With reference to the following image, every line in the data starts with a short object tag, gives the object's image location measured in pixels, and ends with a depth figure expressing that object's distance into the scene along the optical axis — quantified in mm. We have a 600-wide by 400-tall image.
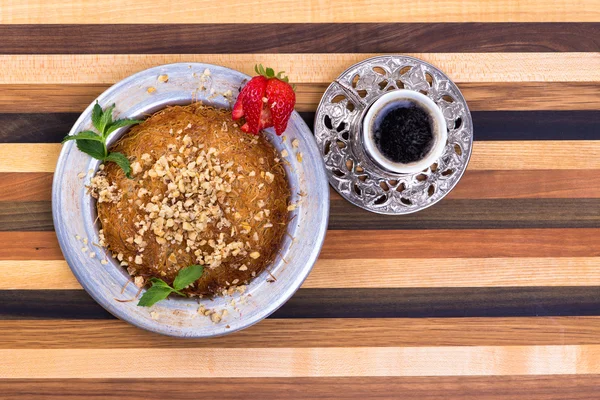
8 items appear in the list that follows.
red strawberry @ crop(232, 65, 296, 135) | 595
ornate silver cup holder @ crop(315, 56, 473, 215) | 662
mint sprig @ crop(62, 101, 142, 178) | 599
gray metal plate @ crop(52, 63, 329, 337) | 618
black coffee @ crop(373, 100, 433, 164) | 626
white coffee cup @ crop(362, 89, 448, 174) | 620
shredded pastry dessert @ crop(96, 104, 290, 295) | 594
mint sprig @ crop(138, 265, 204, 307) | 593
